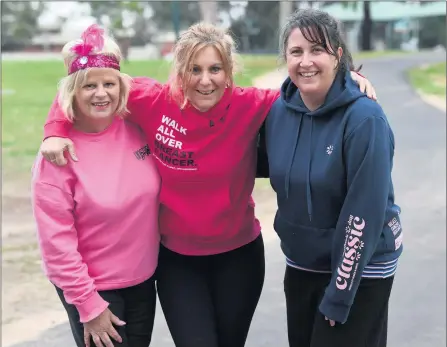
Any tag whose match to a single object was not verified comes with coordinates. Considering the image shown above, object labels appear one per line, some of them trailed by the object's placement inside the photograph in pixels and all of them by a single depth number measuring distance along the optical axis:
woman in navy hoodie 2.43
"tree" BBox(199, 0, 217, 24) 16.40
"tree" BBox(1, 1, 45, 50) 60.31
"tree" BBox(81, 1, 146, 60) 33.53
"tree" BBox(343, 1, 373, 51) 44.08
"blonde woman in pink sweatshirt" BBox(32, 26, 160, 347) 2.64
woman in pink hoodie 2.85
